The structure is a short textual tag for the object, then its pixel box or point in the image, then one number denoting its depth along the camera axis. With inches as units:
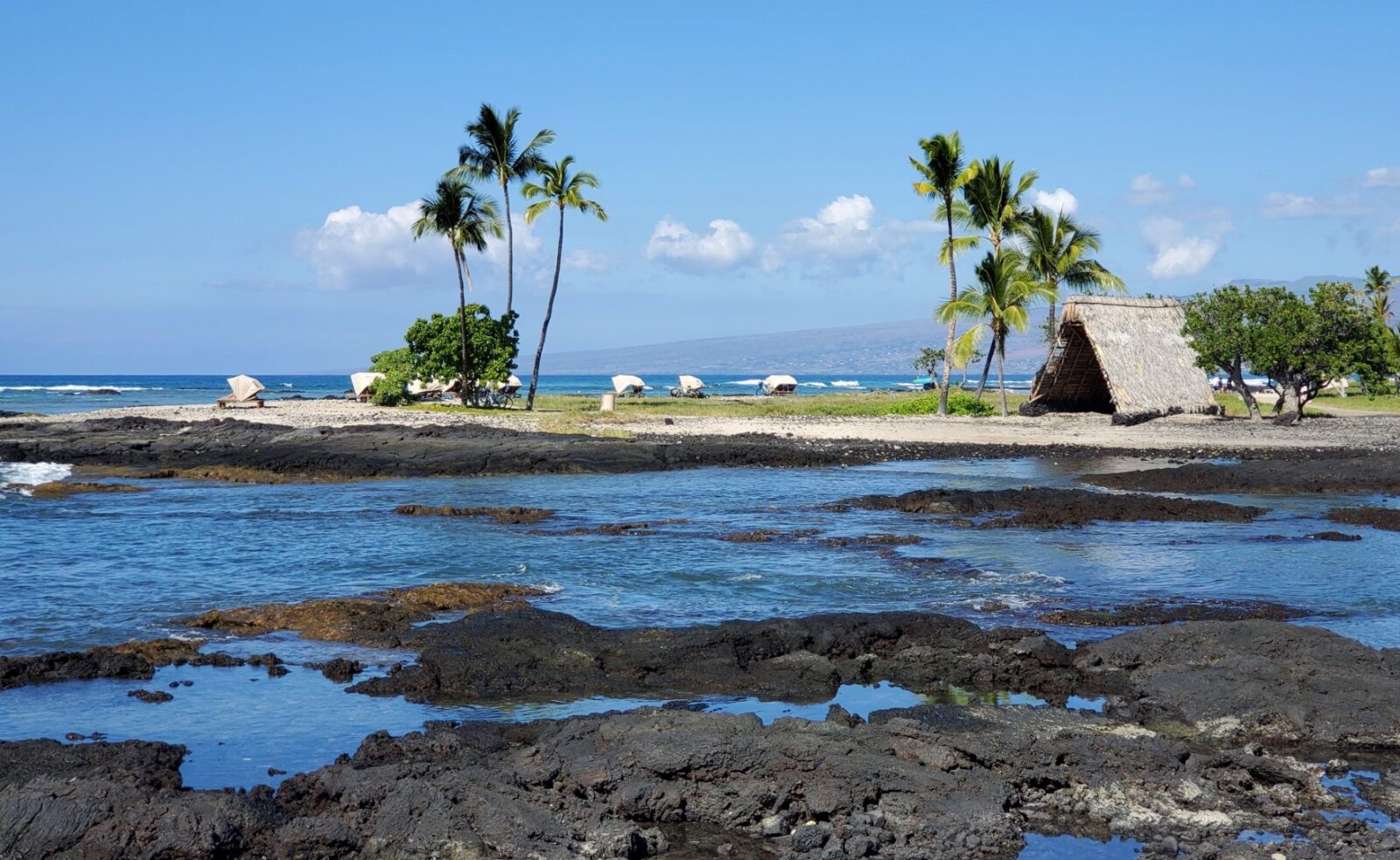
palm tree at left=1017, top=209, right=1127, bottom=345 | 1796.3
